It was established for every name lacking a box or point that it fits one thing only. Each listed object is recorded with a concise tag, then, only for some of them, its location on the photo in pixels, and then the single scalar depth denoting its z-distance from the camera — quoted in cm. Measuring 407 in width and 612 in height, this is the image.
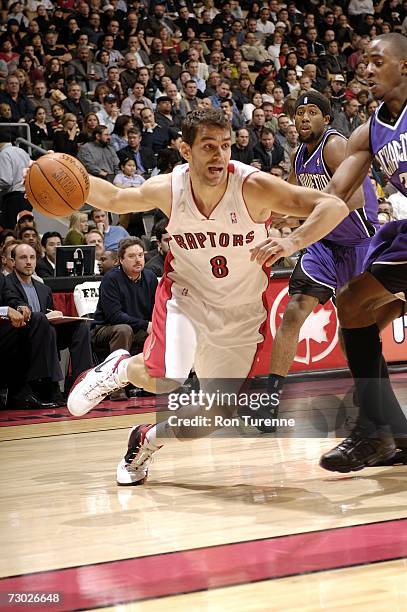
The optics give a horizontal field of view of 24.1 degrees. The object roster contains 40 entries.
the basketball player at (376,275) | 429
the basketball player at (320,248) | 589
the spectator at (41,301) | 764
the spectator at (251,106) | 1393
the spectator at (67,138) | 1153
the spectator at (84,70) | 1317
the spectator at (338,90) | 1506
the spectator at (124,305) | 774
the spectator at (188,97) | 1329
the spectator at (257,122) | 1319
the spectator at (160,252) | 855
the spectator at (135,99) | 1280
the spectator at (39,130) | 1168
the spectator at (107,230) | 1003
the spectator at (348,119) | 1419
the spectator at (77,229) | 937
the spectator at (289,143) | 1334
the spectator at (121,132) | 1198
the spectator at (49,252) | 870
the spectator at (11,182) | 1036
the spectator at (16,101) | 1188
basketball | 428
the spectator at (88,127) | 1159
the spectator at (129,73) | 1329
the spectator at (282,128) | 1346
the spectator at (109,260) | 862
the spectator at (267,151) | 1285
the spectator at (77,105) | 1230
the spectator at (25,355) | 740
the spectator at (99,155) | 1134
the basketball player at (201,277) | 422
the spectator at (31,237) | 853
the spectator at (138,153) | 1166
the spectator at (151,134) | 1220
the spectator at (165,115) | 1255
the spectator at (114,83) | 1294
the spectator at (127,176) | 1110
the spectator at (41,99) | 1222
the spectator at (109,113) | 1239
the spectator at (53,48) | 1360
